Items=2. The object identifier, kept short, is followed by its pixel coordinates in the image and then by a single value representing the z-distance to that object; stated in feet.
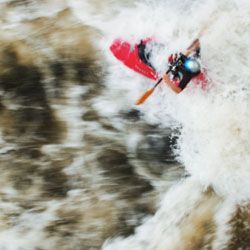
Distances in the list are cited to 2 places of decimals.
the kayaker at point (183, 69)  33.09
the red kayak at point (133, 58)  35.35
